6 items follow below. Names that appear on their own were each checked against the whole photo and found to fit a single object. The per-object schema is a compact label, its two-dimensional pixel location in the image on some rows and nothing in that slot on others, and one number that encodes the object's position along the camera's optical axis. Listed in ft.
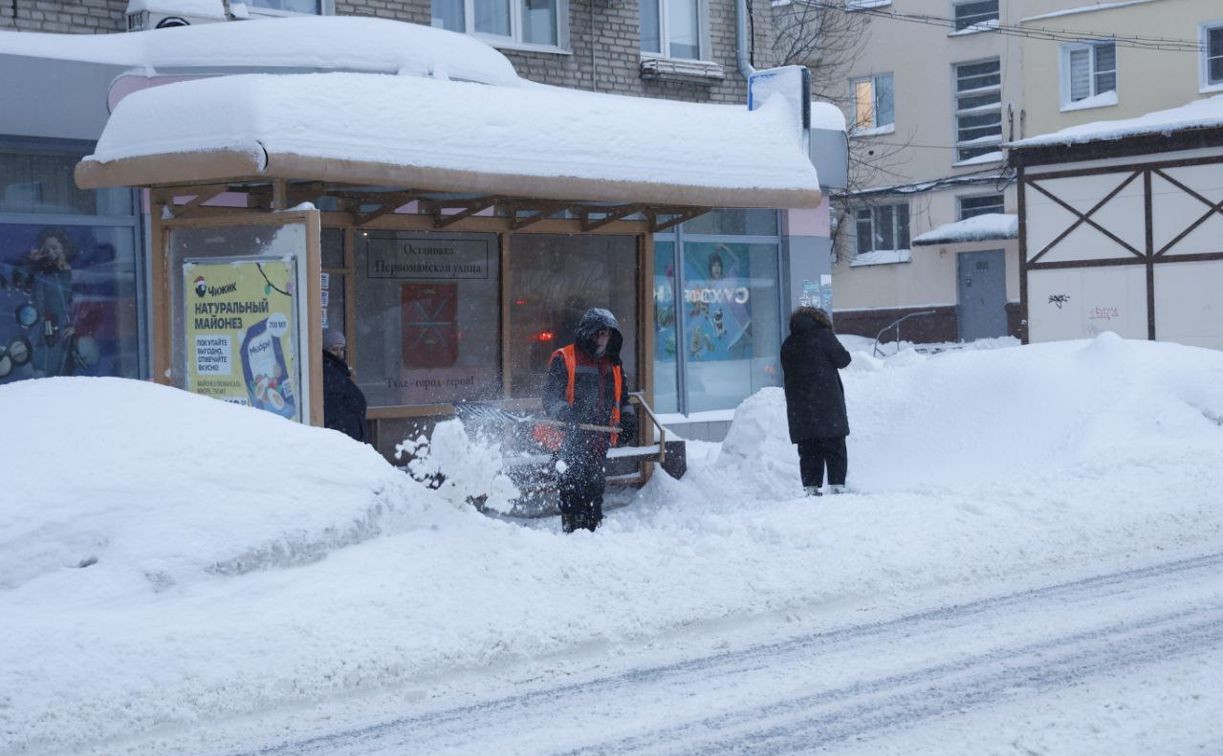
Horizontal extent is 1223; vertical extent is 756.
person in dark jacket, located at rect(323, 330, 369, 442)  31.83
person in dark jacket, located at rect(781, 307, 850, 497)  35.88
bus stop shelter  29.32
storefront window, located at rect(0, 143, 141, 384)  37.01
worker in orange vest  31.37
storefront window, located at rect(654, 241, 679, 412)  50.11
